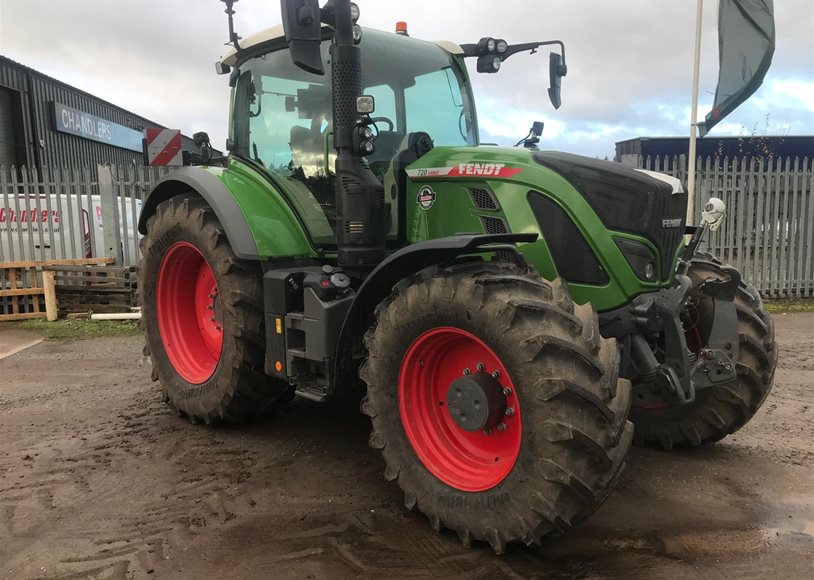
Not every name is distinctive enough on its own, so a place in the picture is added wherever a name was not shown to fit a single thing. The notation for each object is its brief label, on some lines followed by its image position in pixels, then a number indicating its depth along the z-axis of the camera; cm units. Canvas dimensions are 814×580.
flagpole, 935
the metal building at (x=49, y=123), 1605
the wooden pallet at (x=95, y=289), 902
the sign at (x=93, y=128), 1795
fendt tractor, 269
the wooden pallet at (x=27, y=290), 898
